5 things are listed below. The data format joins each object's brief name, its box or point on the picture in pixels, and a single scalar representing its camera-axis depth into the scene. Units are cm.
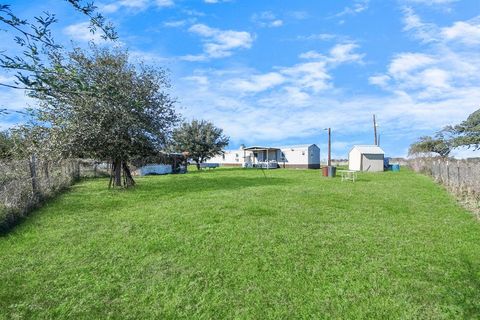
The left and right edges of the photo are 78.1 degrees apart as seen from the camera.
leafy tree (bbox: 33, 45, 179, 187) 1434
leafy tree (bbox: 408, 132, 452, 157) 4082
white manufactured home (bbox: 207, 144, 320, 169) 4175
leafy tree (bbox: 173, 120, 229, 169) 4250
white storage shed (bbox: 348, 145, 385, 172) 3591
